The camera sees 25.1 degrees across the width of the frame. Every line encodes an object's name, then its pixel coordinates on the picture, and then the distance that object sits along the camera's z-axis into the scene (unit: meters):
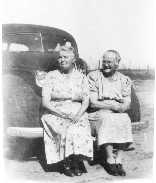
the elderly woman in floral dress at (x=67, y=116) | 2.42
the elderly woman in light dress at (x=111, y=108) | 2.50
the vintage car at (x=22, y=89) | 2.45
